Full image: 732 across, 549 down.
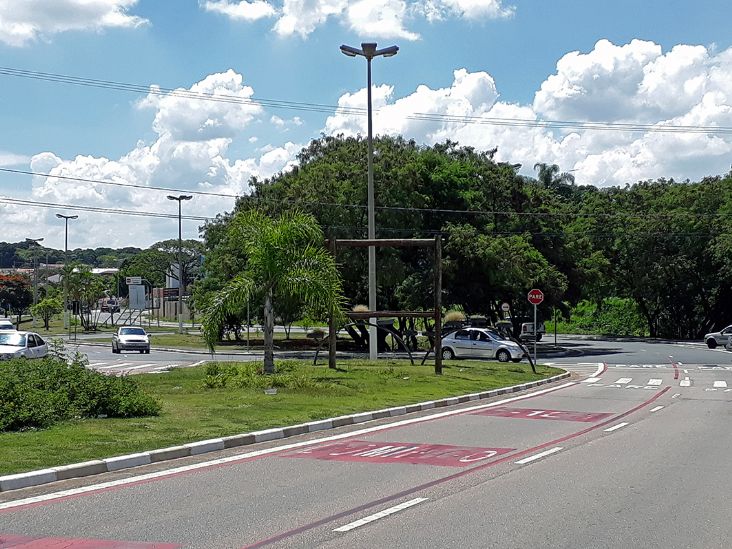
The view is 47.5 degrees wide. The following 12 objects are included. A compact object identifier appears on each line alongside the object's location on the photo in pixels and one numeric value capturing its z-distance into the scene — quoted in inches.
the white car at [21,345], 1152.5
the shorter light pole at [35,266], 3474.4
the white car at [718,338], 2094.9
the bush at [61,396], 508.7
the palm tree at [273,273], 844.6
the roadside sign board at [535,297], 1242.6
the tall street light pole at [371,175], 1170.6
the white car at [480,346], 1480.1
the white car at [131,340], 1787.6
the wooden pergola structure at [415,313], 998.4
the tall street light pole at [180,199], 2456.2
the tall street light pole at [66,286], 2791.1
